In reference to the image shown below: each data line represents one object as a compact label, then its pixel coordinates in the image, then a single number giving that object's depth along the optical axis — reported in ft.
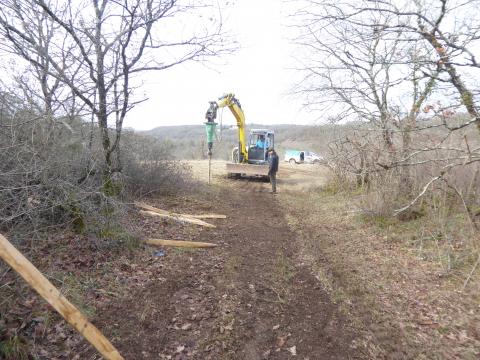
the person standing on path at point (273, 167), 49.45
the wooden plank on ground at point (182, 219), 28.37
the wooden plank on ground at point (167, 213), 30.09
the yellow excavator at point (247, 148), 57.88
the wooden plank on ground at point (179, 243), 22.50
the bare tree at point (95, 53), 20.20
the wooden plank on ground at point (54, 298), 8.20
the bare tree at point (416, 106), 16.43
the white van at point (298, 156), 126.31
